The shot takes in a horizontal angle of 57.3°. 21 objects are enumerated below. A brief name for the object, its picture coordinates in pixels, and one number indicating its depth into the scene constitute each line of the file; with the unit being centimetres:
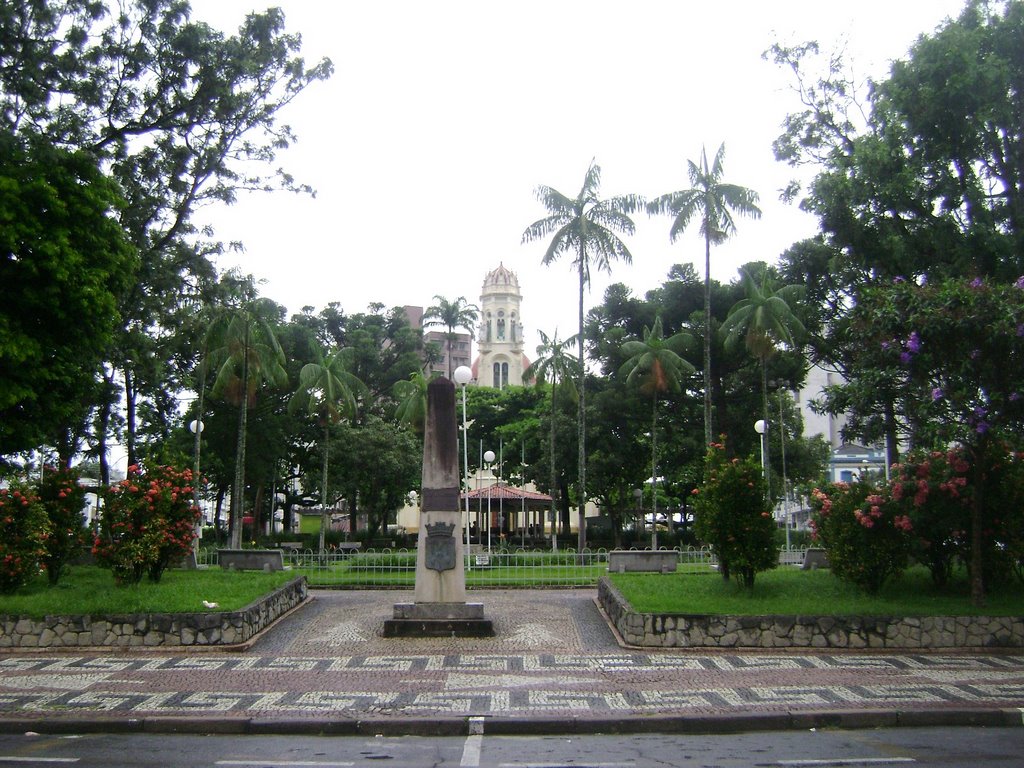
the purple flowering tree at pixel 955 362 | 1437
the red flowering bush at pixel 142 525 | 1714
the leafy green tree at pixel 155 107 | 1962
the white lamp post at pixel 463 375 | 2508
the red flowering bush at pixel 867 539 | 1659
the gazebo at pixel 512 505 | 4691
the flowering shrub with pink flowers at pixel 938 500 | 1619
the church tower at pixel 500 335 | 8981
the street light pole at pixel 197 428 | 3309
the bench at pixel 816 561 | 2436
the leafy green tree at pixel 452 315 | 6106
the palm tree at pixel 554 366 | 4506
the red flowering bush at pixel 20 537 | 1688
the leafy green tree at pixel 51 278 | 1830
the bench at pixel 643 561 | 2323
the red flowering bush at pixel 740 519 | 1691
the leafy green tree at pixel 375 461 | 4669
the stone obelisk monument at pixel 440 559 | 1630
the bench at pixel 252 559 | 2395
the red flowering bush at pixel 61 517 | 1823
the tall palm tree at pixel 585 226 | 3672
